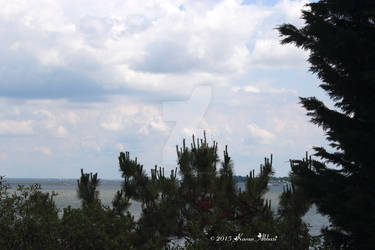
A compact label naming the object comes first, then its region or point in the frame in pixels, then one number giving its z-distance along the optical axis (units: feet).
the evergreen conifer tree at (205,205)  36.60
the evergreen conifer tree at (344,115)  38.60
